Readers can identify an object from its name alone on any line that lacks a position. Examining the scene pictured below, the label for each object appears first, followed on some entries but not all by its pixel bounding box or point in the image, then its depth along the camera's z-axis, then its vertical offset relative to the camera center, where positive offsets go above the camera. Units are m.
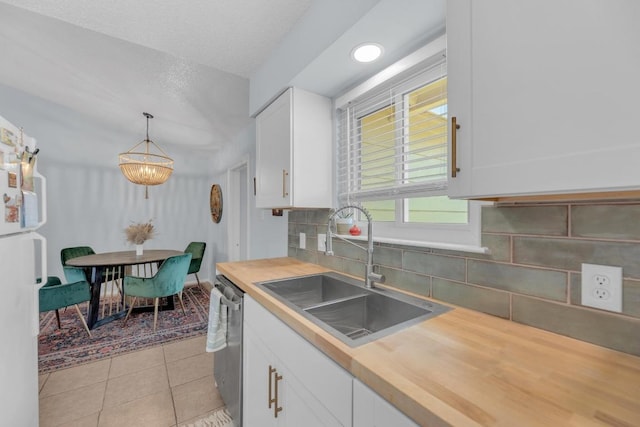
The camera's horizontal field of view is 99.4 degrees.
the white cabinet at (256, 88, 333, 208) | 1.69 +0.41
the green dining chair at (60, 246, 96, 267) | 3.51 -0.51
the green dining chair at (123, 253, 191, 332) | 3.03 -0.78
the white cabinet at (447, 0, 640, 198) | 0.49 +0.25
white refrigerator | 1.09 -0.29
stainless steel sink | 1.04 -0.42
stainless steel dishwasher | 1.46 -0.82
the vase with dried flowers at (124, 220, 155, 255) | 3.64 -0.28
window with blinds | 1.23 +0.32
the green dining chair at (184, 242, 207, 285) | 4.14 -0.63
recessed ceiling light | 1.25 +0.77
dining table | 3.03 -0.58
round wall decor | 4.43 +0.19
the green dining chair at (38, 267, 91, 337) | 2.51 -0.79
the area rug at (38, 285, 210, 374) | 2.45 -1.28
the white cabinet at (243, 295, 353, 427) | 0.76 -0.58
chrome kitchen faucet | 1.29 -0.26
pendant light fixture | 3.31 +0.53
